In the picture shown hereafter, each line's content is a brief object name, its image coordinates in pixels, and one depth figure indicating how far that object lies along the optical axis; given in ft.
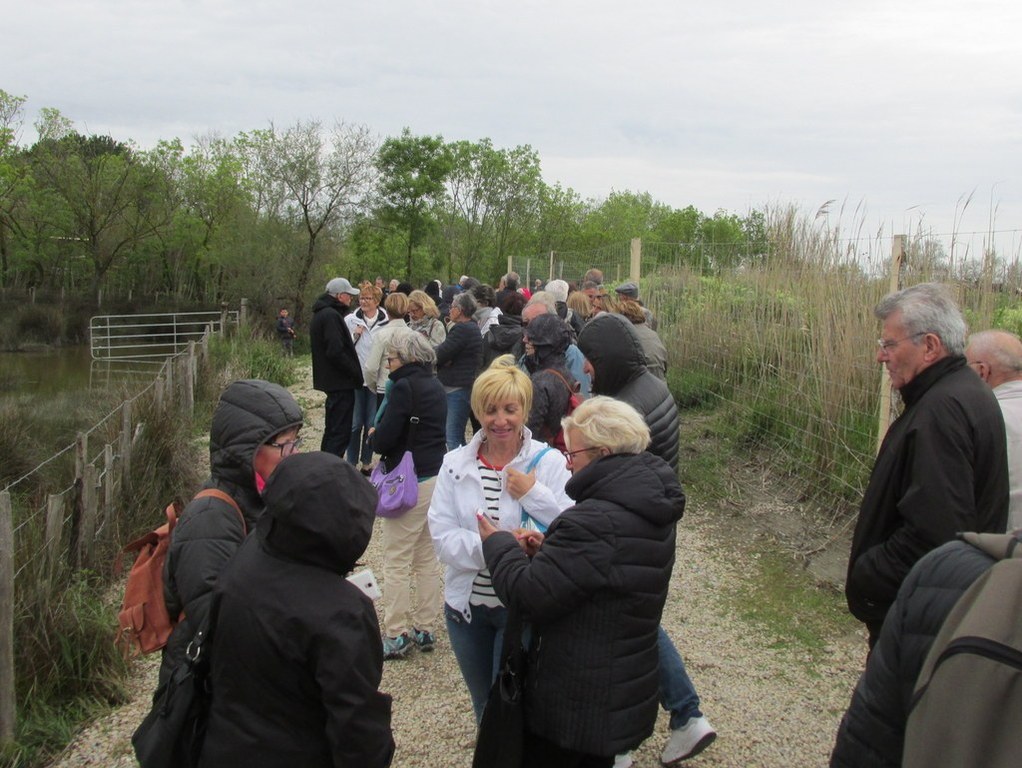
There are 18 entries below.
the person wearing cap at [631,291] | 24.19
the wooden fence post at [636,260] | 32.53
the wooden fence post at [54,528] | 15.99
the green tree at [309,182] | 97.30
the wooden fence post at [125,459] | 22.91
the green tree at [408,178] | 106.73
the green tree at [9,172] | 121.90
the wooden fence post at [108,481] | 20.66
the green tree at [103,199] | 123.95
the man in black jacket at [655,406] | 11.64
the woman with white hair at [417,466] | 15.11
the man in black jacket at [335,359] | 24.98
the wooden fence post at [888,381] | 18.56
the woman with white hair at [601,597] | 7.88
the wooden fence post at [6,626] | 12.37
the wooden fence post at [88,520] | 18.72
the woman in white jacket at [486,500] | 10.07
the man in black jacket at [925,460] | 8.20
